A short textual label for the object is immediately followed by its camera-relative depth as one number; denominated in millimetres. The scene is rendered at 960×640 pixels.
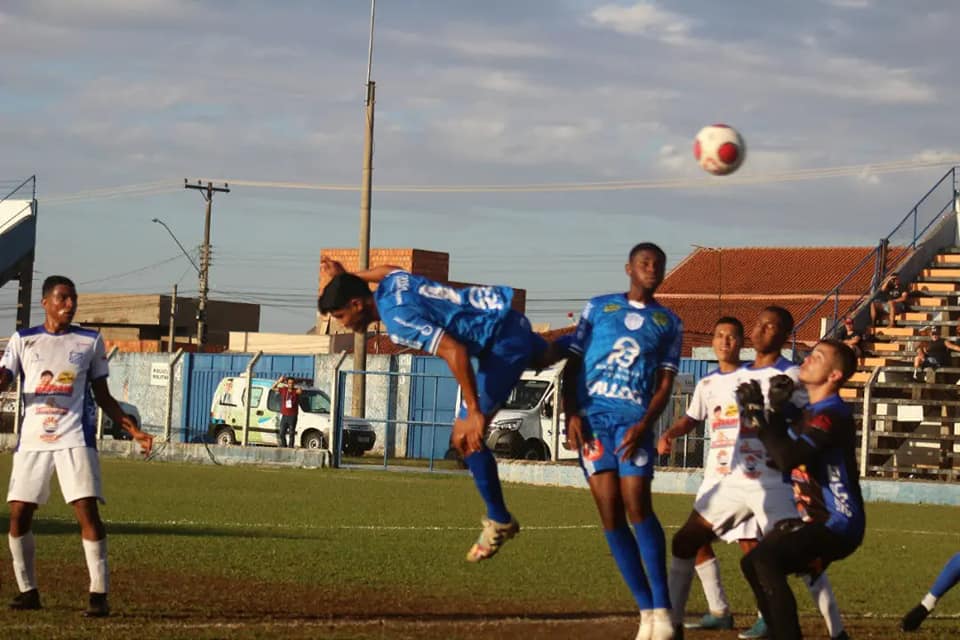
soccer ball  12175
